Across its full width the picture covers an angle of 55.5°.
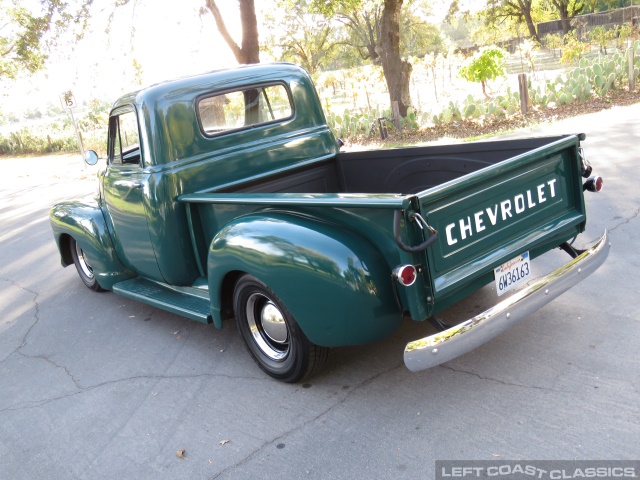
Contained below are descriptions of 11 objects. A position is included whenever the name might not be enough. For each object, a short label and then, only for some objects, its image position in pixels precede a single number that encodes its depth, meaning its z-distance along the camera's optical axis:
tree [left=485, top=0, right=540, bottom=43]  48.25
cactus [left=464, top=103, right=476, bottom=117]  12.56
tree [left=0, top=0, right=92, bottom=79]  14.63
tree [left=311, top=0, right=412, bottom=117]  13.71
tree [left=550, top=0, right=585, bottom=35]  48.16
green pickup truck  3.07
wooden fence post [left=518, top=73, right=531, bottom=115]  12.51
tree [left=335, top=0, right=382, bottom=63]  40.21
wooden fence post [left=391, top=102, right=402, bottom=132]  14.00
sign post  15.87
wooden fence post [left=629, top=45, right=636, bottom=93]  12.56
